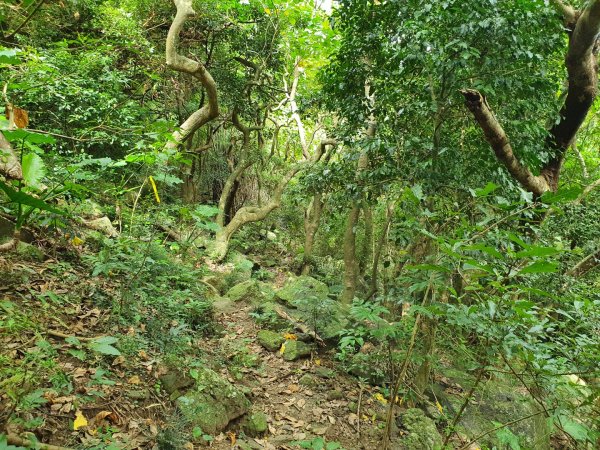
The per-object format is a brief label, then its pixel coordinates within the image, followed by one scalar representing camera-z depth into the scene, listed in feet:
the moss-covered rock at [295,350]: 16.20
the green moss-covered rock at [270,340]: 16.70
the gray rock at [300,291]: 18.98
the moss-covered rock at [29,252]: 11.20
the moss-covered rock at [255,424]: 11.19
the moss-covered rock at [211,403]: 10.02
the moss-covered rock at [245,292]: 21.16
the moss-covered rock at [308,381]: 14.85
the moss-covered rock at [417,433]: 10.91
